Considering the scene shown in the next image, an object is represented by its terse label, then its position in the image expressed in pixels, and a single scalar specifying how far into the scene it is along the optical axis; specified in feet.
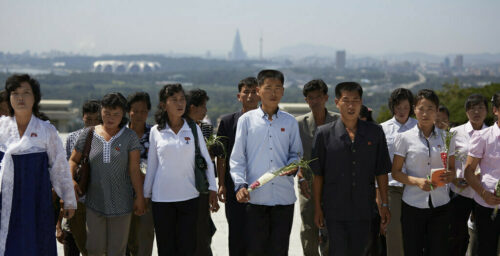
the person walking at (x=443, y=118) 19.86
